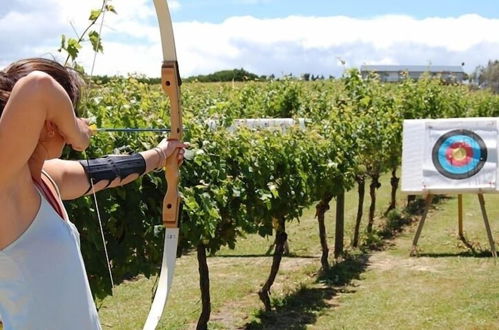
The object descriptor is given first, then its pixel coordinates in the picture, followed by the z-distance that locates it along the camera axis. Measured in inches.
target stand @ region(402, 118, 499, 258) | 281.0
